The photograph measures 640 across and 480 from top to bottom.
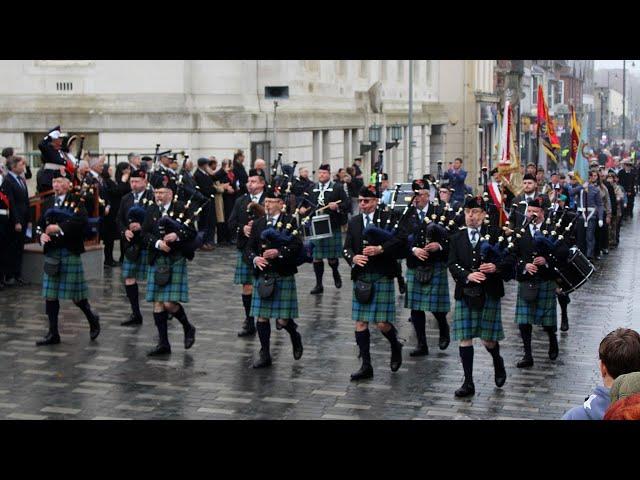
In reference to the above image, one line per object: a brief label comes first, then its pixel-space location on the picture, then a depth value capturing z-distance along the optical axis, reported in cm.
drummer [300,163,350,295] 1504
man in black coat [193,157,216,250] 1941
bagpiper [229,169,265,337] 1192
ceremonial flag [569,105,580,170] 2553
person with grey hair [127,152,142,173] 1766
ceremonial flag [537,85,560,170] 2866
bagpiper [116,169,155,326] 1220
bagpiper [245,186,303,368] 1027
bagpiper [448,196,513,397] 939
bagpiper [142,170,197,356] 1070
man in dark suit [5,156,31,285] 1462
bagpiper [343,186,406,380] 988
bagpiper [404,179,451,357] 1110
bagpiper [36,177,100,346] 1112
